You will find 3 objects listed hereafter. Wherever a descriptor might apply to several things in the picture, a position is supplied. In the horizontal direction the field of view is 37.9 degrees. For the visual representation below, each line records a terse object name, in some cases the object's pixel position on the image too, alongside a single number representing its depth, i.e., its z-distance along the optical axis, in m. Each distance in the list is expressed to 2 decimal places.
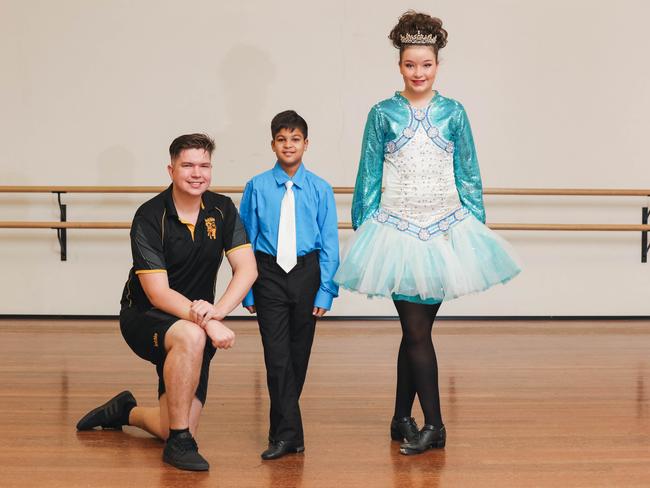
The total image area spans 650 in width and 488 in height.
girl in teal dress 2.83
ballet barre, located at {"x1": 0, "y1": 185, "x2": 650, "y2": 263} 5.61
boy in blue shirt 2.88
